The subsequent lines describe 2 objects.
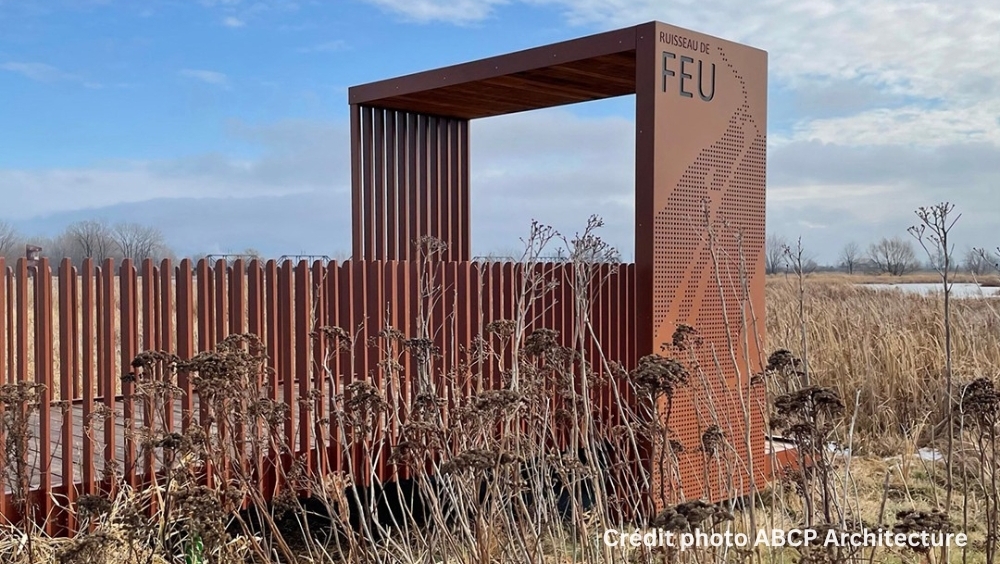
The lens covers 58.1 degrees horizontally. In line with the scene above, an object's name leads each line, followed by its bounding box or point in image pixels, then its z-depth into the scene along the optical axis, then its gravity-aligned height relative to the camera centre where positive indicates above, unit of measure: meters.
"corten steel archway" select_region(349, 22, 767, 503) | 6.01 +0.87
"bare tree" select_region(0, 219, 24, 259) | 22.07 +0.84
